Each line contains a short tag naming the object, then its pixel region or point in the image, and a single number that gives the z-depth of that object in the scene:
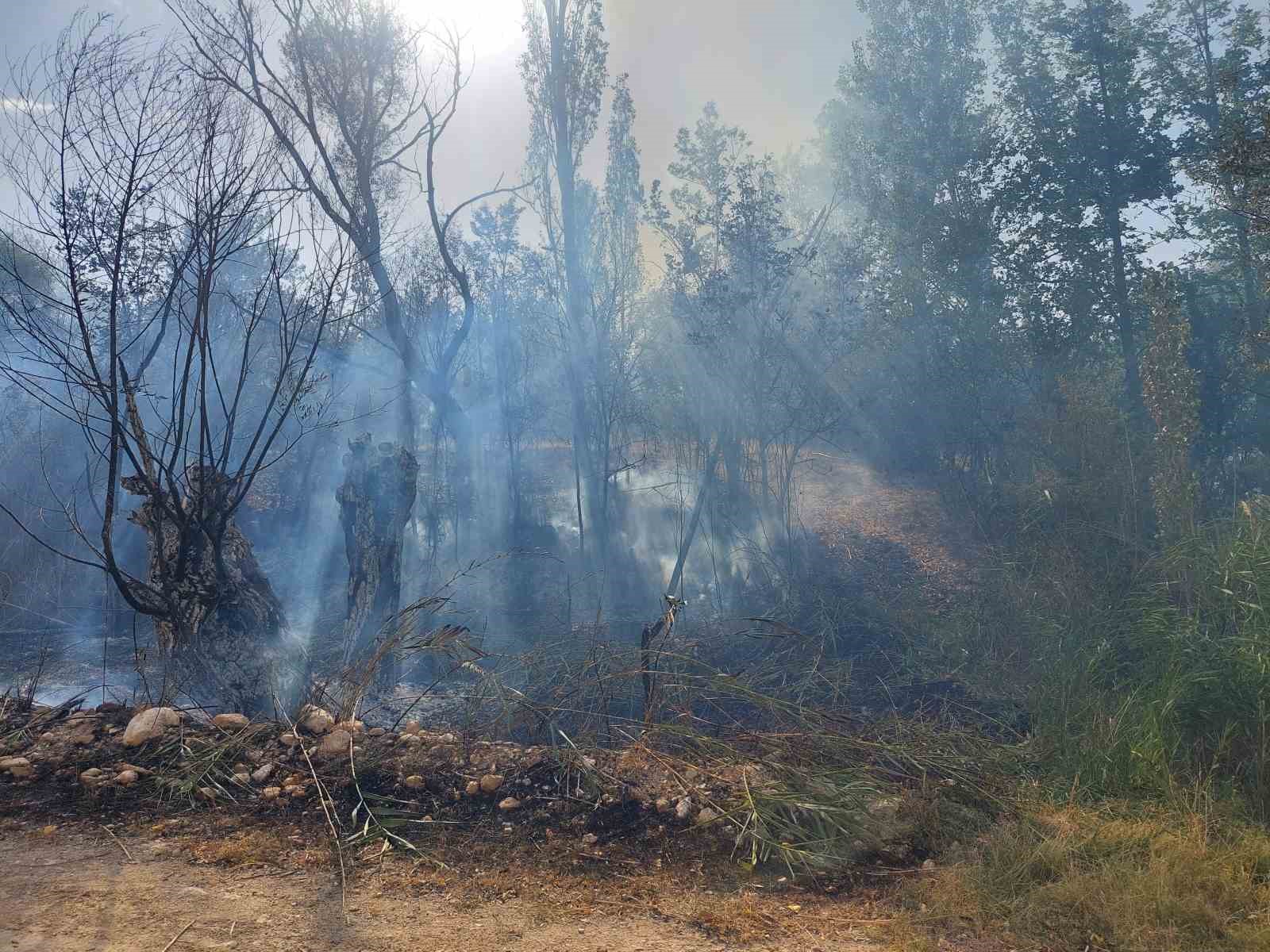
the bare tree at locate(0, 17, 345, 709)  4.67
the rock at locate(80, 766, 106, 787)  4.01
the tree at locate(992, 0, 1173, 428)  14.64
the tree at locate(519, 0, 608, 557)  14.21
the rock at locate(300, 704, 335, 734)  4.55
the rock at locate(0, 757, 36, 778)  4.08
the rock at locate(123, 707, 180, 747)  4.34
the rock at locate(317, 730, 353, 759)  4.33
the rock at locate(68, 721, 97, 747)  4.41
